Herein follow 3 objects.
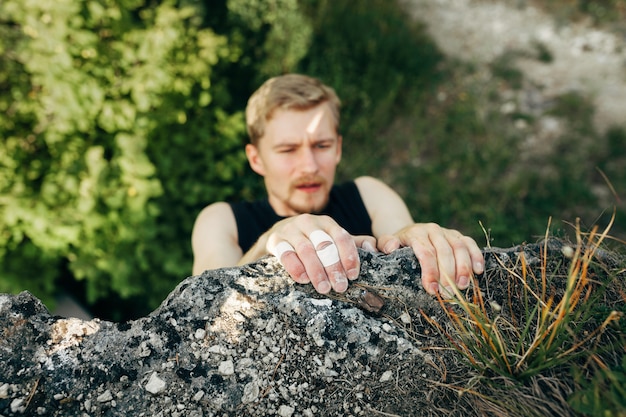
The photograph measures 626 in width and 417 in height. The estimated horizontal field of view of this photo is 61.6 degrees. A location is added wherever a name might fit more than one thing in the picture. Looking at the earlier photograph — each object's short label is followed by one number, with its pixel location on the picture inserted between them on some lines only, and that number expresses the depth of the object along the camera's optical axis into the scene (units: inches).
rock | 17.0
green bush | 34.0
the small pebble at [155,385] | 17.1
